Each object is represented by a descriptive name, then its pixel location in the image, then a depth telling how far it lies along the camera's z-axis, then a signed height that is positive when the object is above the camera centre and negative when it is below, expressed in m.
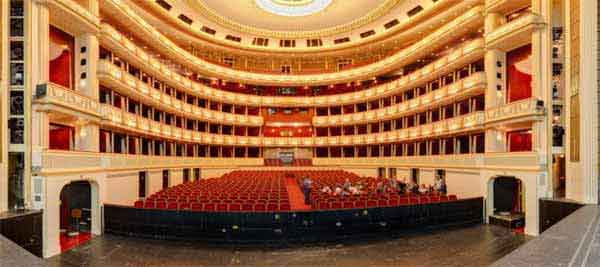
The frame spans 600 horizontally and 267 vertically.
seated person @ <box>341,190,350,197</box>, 14.27 -2.40
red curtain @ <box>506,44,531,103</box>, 15.98 +2.86
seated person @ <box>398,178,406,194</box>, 16.48 -2.56
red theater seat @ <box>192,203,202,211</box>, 12.07 -2.43
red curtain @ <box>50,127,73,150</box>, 14.58 -0.13
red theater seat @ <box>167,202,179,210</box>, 12.21 -2.43
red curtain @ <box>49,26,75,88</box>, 13.98 +3.05
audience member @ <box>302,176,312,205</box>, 14.87 -2.28
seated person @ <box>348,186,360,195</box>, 14.72 -2.36
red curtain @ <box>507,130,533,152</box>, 16.95 -0.26
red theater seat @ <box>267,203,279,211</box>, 11.80 -2.41
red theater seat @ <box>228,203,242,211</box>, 11.83 -2.42
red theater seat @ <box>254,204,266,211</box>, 11.74 -2.41
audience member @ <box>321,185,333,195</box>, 14.92 -2.38
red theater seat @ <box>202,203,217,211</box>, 12.06 -2.45
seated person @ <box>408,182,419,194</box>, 16.67 -2.57
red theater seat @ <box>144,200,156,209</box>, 12.42 -2.43
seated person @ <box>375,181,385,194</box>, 16.02 -2.45
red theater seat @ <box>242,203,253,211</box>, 11.83 -2.40
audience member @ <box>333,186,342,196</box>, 14.42 -2.34
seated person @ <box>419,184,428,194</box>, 16.55 -2.64
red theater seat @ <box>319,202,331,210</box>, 12.27 -2.47
